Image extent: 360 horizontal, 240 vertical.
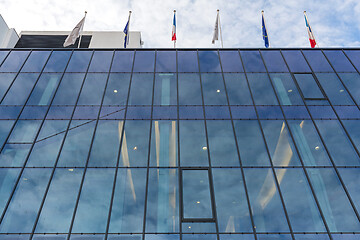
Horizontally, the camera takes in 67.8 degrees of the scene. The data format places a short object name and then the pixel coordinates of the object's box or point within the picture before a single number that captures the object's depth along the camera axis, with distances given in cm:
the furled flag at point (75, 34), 2242
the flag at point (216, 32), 2388
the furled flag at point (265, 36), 2299
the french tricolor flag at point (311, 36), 2295
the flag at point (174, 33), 2397
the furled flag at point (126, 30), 2358
